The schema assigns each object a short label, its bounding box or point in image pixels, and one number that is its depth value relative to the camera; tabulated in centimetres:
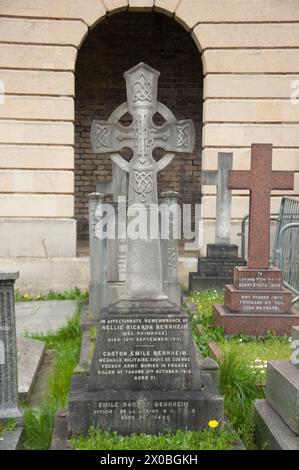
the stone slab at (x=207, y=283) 836
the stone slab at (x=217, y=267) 847
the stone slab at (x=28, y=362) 479
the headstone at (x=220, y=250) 838
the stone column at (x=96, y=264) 681
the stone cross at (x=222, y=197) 866
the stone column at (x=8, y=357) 381
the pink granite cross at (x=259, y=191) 637
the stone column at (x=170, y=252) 707
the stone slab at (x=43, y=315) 682
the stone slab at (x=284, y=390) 345
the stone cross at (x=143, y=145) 409
